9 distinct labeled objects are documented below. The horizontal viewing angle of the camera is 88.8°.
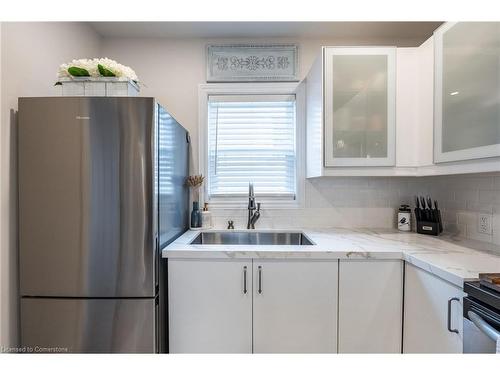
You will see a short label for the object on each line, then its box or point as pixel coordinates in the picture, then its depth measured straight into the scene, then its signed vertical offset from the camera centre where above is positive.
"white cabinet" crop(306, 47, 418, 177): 1.60 +0.47
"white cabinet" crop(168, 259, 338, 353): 1.33 -0.64
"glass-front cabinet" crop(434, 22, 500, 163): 1.10 +0.46
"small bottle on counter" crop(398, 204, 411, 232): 1.91 -0.26
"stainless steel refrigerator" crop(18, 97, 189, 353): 1.25 -0.18
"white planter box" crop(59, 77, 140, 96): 1.36 +0.52
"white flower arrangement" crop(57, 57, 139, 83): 1.35 +0.61
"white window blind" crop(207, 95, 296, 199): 2.08 +0.33
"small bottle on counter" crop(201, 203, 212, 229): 1.96 -0.27
